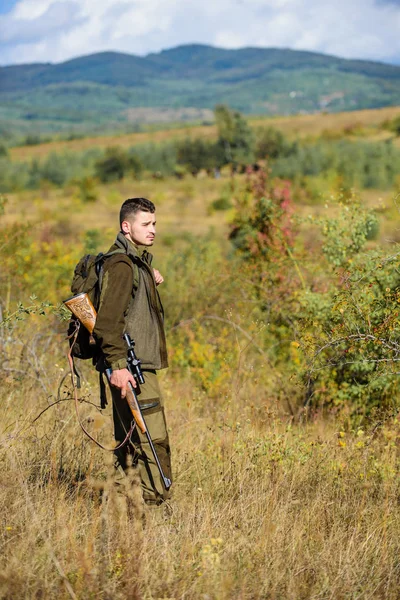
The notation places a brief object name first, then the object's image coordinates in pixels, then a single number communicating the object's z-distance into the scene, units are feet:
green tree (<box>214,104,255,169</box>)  368.82
